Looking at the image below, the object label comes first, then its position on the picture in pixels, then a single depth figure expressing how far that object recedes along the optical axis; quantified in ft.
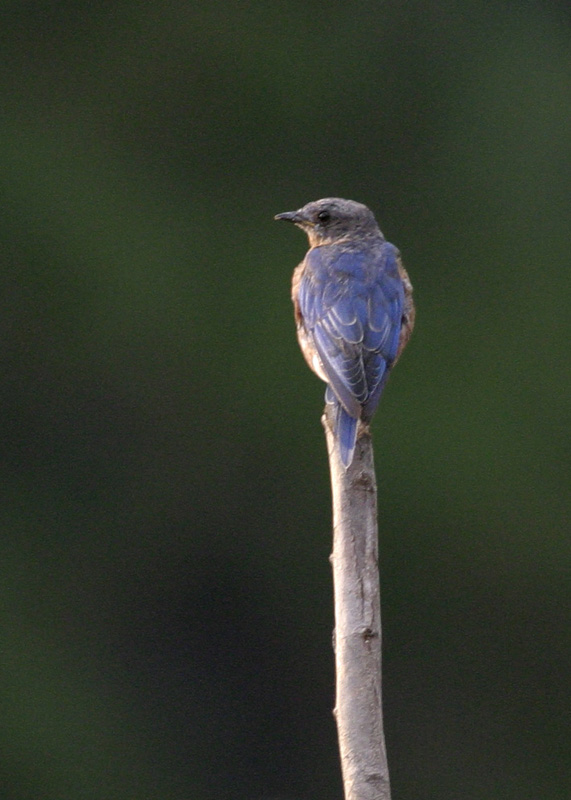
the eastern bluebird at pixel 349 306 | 27.45
